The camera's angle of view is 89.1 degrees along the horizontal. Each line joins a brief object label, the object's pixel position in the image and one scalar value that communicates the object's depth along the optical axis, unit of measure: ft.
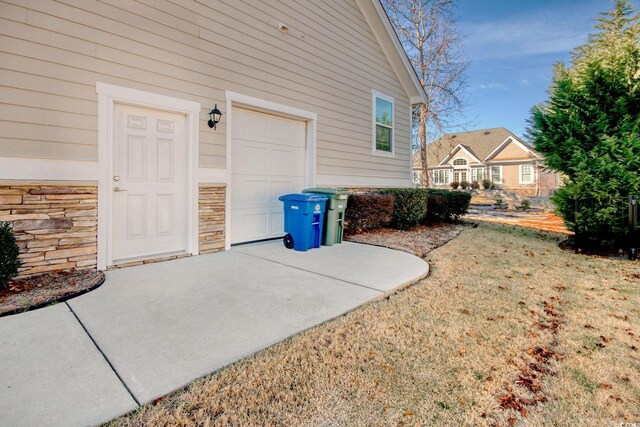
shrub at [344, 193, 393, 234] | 23.86
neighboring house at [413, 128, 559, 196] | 89.02
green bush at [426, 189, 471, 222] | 30.58
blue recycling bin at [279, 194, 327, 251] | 17.89
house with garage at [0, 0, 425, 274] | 12.27
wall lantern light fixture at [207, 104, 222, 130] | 16.84
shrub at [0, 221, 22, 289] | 10.89
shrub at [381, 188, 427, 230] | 26.02
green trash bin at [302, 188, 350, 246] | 19.22
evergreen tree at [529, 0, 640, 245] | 19.57
